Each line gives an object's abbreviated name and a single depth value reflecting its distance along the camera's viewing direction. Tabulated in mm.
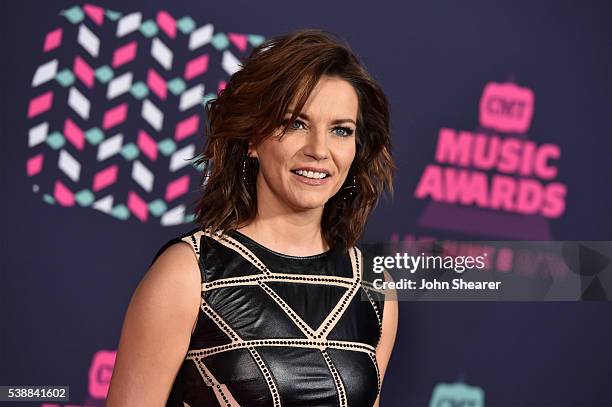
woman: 2394
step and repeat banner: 3212
